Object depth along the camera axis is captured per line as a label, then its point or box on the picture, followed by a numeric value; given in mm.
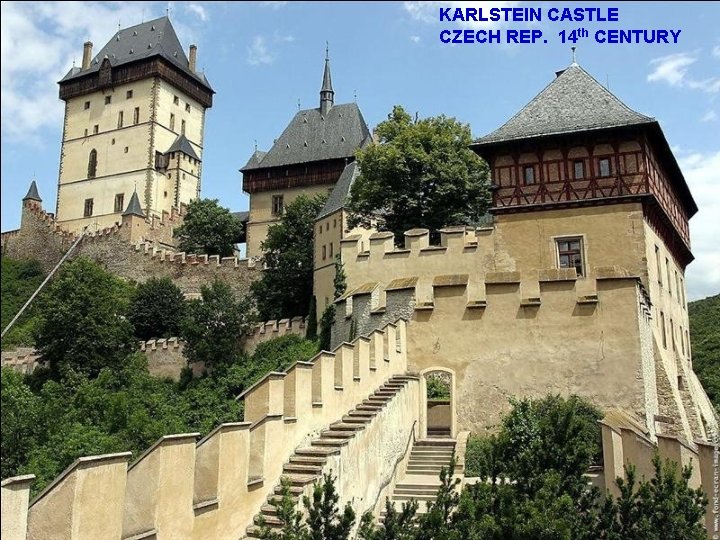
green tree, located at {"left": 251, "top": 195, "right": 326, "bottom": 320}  35156
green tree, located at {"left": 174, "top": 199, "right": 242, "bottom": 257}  49500
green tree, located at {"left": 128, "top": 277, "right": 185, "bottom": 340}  37406
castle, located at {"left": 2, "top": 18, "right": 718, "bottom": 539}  7559
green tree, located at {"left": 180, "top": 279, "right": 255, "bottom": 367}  32281
